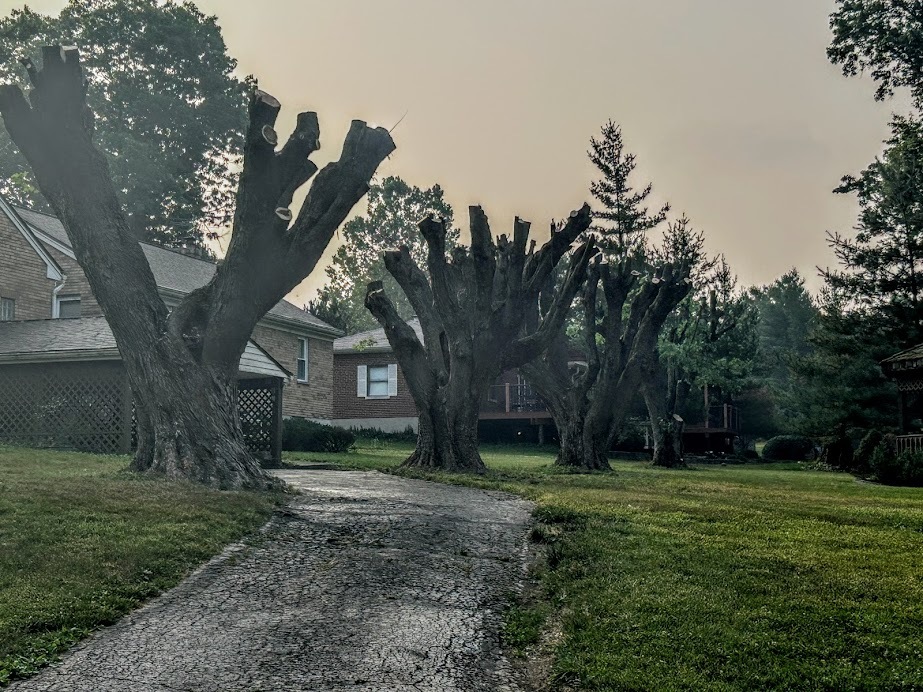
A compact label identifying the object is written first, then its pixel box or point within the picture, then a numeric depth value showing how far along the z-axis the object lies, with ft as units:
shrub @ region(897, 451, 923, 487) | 63.98
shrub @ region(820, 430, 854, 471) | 89.97
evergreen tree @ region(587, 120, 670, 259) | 174.91
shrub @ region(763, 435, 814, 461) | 123.95
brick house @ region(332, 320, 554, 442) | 128.47
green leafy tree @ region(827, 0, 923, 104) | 83.51
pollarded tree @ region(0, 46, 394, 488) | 40.65
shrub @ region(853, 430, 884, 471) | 76.18
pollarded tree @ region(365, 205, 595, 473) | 58.03
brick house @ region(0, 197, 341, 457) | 69.72
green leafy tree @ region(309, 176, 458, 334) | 238.68
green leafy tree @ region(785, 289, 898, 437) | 102.78
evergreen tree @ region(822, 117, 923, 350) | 104.22
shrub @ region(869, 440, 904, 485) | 65.51
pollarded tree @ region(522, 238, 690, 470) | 71.82
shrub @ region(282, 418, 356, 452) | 88.33
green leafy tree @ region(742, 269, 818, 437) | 165.48
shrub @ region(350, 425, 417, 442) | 121.20
